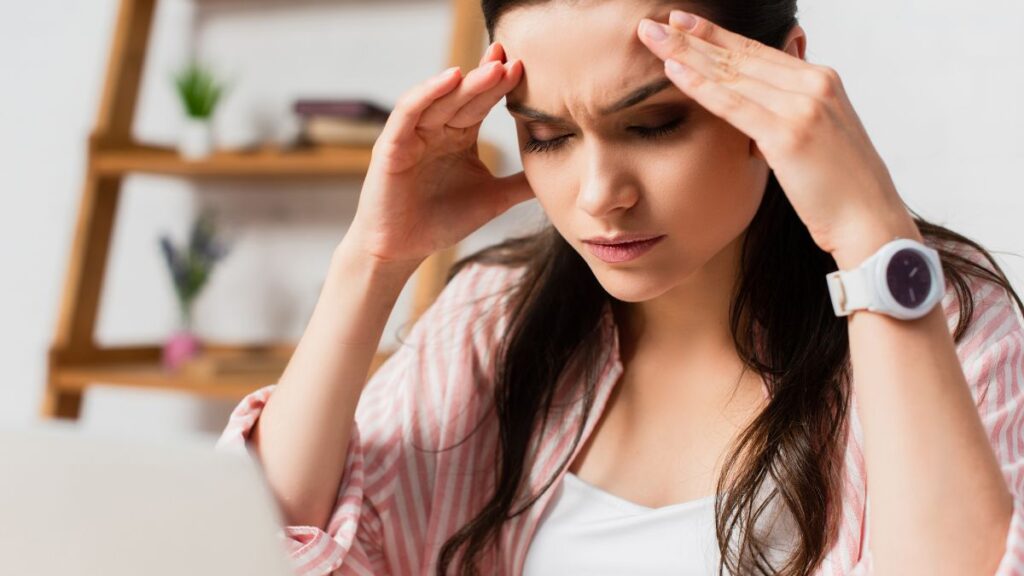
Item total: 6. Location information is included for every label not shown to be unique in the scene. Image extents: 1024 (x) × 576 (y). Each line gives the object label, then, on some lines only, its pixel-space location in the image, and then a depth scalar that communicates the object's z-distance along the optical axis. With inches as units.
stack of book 85.7
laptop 20.3
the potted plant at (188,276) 97.3
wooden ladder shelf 87.2
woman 33.4
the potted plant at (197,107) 92.7
